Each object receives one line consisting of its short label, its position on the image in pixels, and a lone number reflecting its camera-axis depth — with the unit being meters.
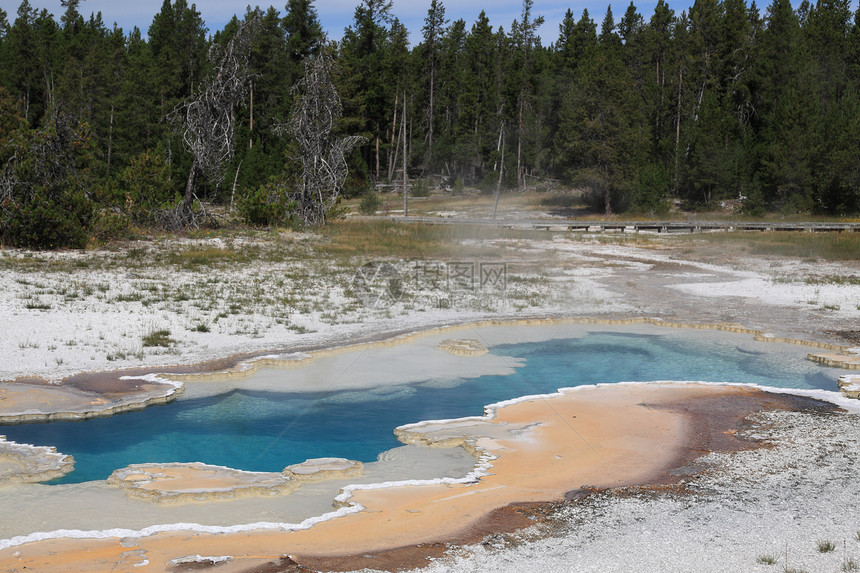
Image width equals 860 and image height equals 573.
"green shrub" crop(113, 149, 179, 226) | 25.95
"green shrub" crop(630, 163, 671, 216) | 44.75
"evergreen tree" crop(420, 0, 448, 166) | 68.56
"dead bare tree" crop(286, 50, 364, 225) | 31.42
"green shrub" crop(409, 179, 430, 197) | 56.98
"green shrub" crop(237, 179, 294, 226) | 29.14
